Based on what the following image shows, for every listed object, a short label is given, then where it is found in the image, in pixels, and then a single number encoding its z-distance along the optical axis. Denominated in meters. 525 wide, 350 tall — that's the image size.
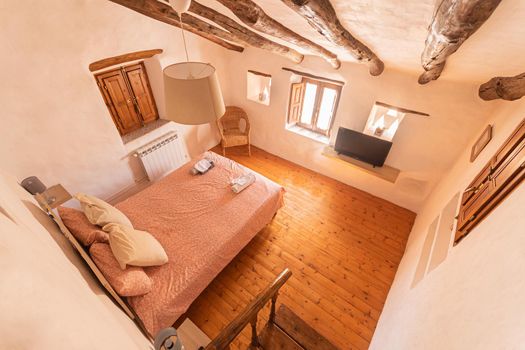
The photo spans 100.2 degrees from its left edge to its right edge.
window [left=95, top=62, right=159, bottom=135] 2.90
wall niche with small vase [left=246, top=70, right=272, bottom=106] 4.06
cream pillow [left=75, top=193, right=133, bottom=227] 1.94
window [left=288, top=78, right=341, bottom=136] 3.62
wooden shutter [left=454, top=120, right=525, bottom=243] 1.05
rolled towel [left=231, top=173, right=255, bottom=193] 2.82
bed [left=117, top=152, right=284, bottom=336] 1.91
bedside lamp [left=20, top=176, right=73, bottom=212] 1.69
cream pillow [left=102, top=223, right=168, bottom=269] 1.79
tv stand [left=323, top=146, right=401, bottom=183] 3.21
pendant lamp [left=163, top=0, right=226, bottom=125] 1.31
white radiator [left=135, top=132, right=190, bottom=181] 3.25
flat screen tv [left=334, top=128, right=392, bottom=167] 3.14
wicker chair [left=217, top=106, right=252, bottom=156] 4.27
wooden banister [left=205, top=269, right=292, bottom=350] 1.04
